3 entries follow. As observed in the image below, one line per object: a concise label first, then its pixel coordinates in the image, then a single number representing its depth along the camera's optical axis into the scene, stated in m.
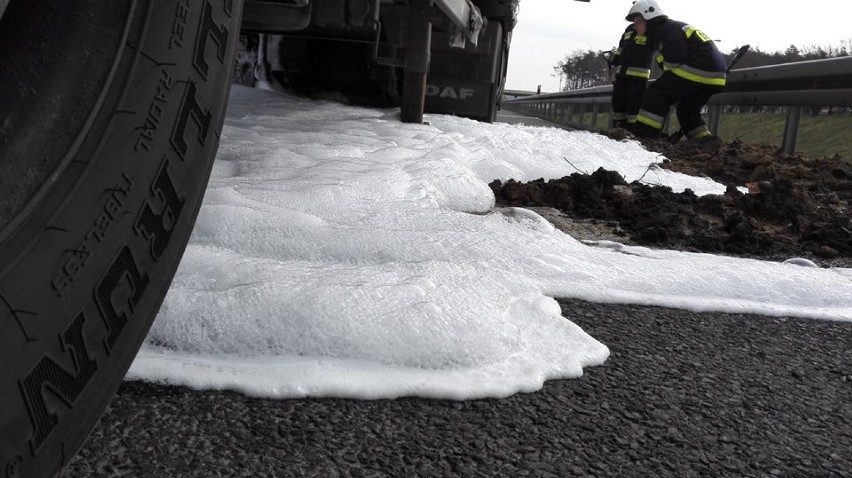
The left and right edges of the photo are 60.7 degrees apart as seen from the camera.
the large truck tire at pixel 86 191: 0.78
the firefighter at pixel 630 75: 9.80
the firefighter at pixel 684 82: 8.38
